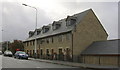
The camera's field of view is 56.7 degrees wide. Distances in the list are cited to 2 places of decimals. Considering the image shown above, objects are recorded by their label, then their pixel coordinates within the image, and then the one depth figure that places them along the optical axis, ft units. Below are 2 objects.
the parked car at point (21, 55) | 76.00
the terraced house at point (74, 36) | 64.74
